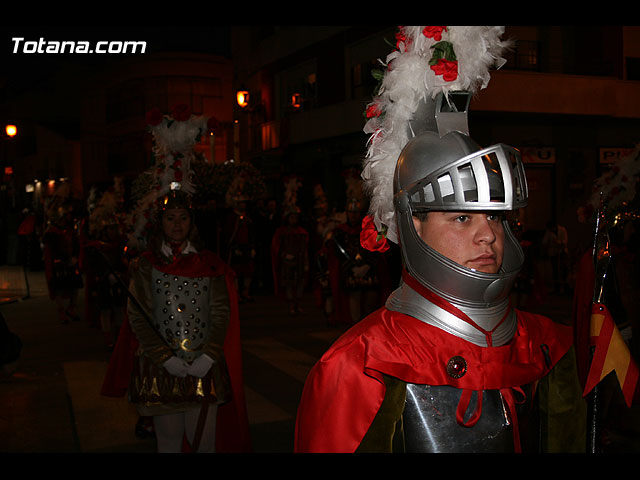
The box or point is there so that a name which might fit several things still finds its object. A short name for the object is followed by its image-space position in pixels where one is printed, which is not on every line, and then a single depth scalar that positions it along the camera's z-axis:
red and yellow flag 2.74
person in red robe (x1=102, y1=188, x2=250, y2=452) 4.06
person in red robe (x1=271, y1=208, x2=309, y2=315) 12.52
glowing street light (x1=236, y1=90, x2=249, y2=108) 20.86
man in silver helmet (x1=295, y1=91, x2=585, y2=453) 2.09
